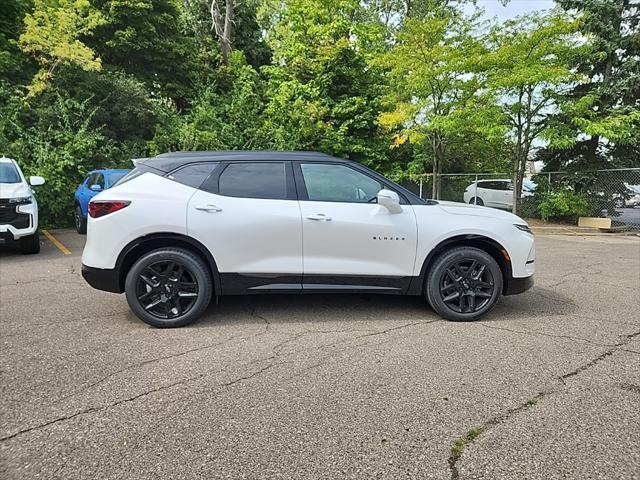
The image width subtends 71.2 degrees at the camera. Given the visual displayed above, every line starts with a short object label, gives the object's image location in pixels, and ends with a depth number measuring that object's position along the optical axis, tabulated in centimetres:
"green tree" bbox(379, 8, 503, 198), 1306
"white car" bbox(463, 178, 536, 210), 1658
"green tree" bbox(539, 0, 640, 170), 1308
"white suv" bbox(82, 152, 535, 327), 413
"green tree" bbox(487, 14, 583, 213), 1205
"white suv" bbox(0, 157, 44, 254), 752
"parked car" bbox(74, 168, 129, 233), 1034
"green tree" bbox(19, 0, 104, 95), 1320
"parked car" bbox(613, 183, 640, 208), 1364
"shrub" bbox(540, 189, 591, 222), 1452
